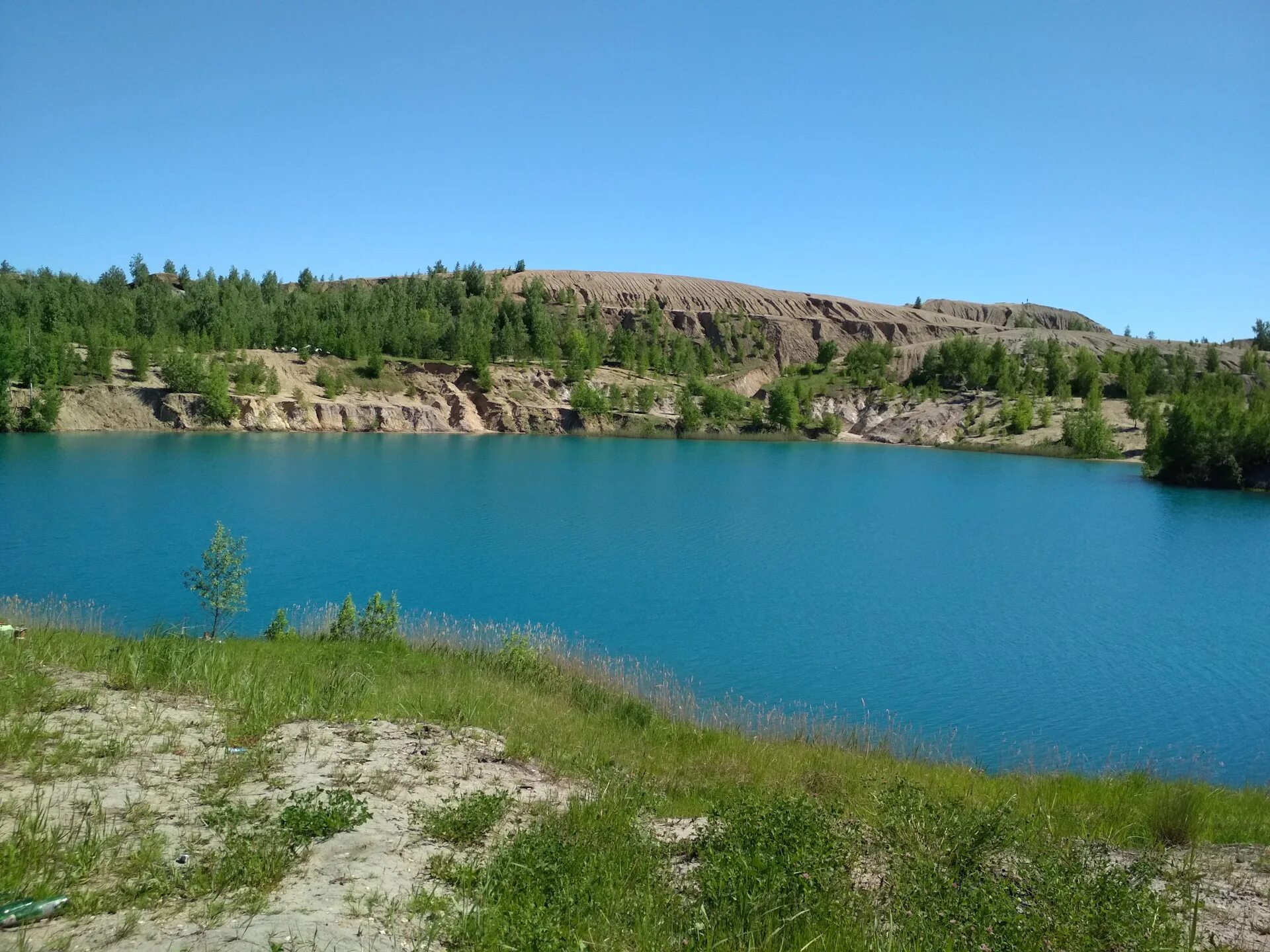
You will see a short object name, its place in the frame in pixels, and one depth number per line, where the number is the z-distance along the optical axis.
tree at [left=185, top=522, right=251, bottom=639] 17.06
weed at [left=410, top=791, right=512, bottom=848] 6.57
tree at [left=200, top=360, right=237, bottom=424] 81.69
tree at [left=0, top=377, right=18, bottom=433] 68.31
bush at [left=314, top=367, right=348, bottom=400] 95.12
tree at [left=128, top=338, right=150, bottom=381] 82.06
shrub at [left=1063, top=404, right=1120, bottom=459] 94.00
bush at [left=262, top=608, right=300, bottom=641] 16.41
